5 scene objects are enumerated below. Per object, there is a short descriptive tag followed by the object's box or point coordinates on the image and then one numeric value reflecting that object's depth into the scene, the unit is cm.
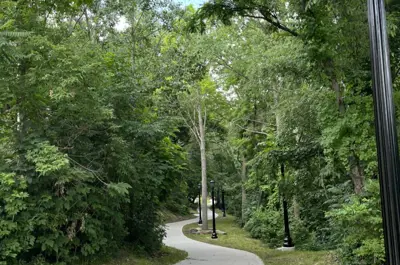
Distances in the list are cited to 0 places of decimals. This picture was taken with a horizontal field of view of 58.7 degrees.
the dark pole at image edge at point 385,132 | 171
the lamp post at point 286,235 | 1184
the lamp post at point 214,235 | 1713
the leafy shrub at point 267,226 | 1537
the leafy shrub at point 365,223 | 550
